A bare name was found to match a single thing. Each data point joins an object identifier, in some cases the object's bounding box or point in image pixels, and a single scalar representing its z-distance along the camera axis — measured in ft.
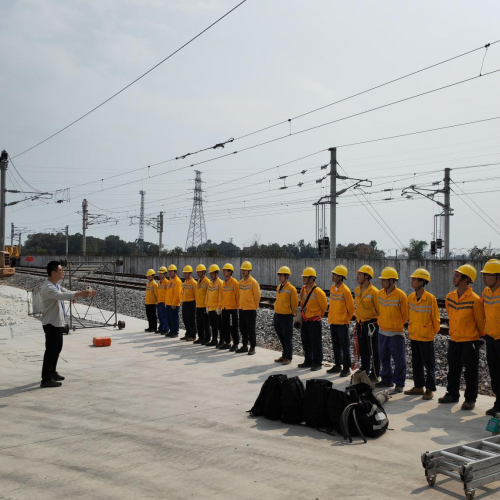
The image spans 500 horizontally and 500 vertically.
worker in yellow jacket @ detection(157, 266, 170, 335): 47.75
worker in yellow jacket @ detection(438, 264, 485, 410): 23.59
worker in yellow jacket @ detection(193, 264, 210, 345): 42.47
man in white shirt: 28.17
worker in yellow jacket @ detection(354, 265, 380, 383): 28.99
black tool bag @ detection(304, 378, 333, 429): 20.89
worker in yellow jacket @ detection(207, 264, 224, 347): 40.40
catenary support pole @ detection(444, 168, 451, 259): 91.50
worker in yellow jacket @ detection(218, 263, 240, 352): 39.42
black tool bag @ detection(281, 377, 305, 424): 21.48
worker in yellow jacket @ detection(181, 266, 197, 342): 44.09
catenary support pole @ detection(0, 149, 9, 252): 88.48
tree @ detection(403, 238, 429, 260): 87.66
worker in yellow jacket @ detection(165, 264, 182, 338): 46.09
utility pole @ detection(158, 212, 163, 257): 190.86
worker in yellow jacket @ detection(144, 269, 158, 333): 49.15
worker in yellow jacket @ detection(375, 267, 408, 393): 26.94
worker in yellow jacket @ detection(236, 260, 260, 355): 37.42
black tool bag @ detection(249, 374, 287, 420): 21.94
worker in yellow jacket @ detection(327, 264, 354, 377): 30.48
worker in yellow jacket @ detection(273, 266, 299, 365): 34.19
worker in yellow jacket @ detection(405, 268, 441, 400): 25.80
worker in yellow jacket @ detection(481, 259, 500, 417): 22.31
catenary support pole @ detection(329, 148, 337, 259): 84.79
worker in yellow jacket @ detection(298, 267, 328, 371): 32.60
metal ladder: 14.42
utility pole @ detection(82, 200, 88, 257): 196.22
